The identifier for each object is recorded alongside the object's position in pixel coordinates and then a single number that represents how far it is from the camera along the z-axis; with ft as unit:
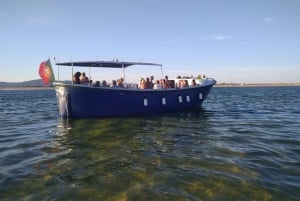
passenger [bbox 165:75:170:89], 65.67
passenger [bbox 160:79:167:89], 65.65
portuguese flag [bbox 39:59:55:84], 48.85
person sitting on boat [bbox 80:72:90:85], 52.65
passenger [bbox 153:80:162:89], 63.99
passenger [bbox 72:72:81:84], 52.20
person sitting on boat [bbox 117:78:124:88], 57.27
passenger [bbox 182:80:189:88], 69.84
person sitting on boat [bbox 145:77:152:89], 62.49
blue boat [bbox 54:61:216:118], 51.75
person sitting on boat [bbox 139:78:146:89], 62.04
